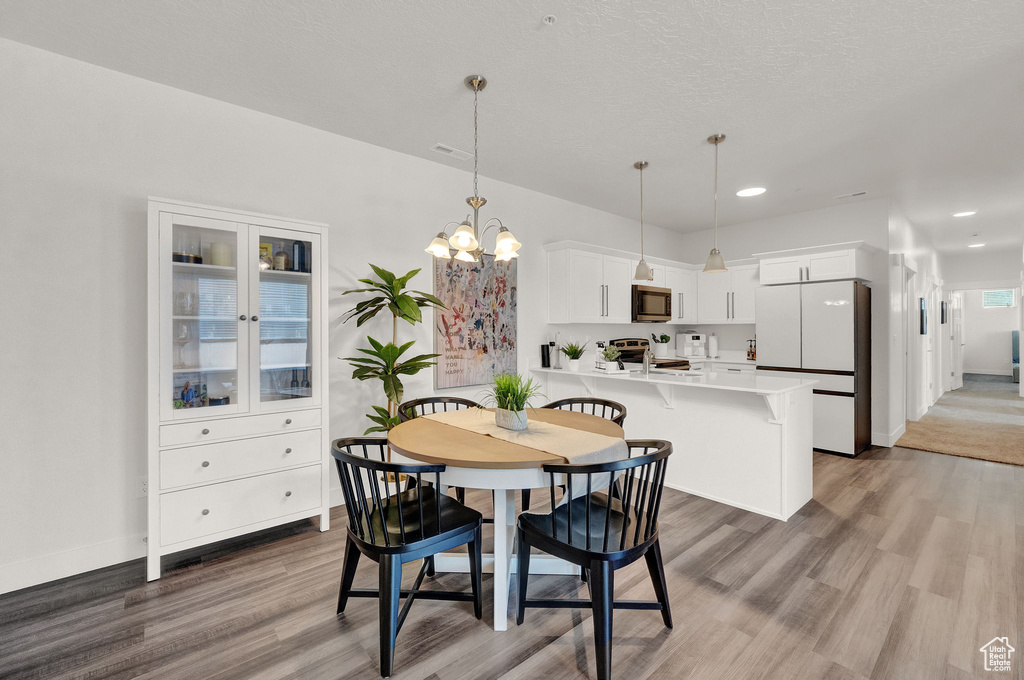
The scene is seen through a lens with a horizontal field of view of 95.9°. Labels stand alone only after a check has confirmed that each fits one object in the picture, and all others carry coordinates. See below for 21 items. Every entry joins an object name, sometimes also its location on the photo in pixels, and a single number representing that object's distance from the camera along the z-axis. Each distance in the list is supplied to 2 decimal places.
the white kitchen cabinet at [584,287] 4.72
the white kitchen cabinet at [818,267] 4.70
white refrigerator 4.63
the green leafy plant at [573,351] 4.47
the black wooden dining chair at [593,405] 2.70
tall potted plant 3.15
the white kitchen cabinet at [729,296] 5.80
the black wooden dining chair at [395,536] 1.78
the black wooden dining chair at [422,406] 2.98
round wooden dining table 1.89
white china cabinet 2.44
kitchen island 3.17
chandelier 2.25
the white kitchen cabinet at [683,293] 6.06
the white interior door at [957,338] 9.64
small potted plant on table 2.38
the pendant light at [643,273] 3.76
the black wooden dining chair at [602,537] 1.72
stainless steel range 5.43
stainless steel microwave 5.39
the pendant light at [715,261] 3.41
